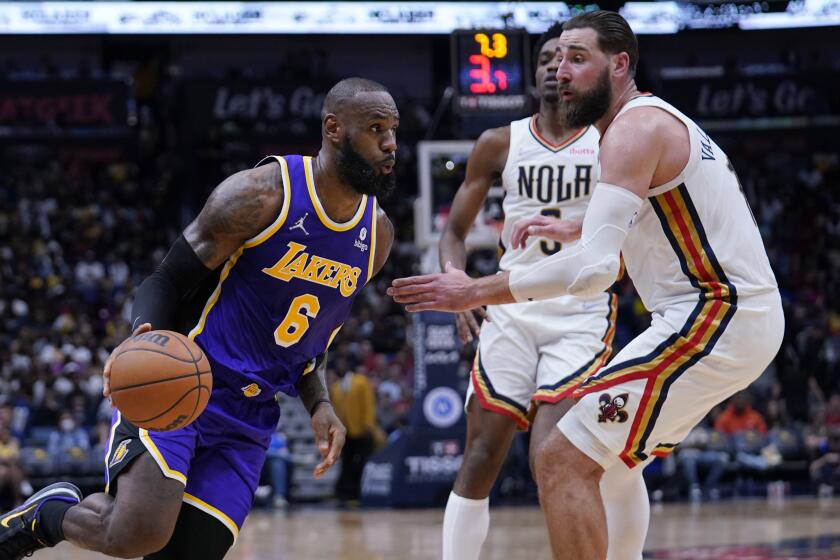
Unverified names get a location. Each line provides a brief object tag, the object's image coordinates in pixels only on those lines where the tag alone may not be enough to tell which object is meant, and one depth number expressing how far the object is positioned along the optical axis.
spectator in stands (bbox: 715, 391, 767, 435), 14.86
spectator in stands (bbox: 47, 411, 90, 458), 14.03
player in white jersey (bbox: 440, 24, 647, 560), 5.35
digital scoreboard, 11.65
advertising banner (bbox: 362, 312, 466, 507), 13.16
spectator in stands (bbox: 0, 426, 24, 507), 12.59
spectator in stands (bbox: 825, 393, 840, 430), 14.95
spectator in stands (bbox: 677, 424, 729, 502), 14.22
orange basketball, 3.97
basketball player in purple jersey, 4.31
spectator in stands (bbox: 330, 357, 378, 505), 14.70
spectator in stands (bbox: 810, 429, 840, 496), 14.45
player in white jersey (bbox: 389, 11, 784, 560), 4.10
